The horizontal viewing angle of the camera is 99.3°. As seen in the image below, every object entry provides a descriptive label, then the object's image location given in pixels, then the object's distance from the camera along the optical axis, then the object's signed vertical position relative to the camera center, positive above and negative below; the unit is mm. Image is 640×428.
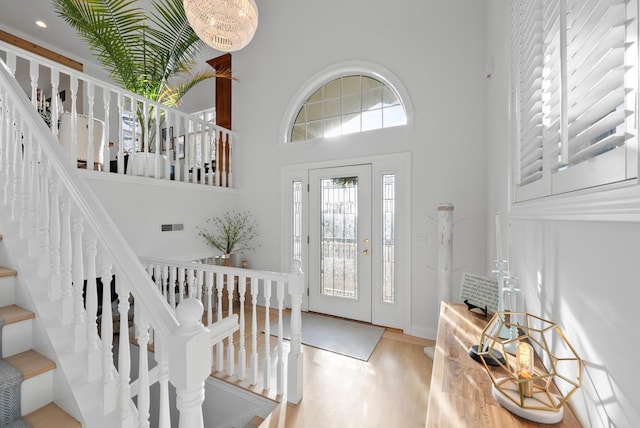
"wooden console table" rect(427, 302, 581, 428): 741 -562
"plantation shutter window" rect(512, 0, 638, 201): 511 +311
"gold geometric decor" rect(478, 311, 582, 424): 724 -513
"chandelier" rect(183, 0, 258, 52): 2137 +1599
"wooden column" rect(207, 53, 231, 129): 4316 +1956
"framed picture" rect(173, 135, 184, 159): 3195 +798
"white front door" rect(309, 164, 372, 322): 3240 -331
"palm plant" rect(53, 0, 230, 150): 2793 +1934
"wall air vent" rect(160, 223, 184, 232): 3068 -151
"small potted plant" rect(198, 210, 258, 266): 3596 -255
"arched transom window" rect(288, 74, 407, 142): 3215 +1332
